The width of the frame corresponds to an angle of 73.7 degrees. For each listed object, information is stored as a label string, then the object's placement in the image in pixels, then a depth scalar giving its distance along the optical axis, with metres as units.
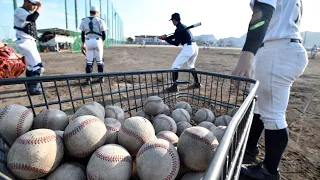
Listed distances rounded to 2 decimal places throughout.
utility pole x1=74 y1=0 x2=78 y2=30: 28.66
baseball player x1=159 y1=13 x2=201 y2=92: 6.15
